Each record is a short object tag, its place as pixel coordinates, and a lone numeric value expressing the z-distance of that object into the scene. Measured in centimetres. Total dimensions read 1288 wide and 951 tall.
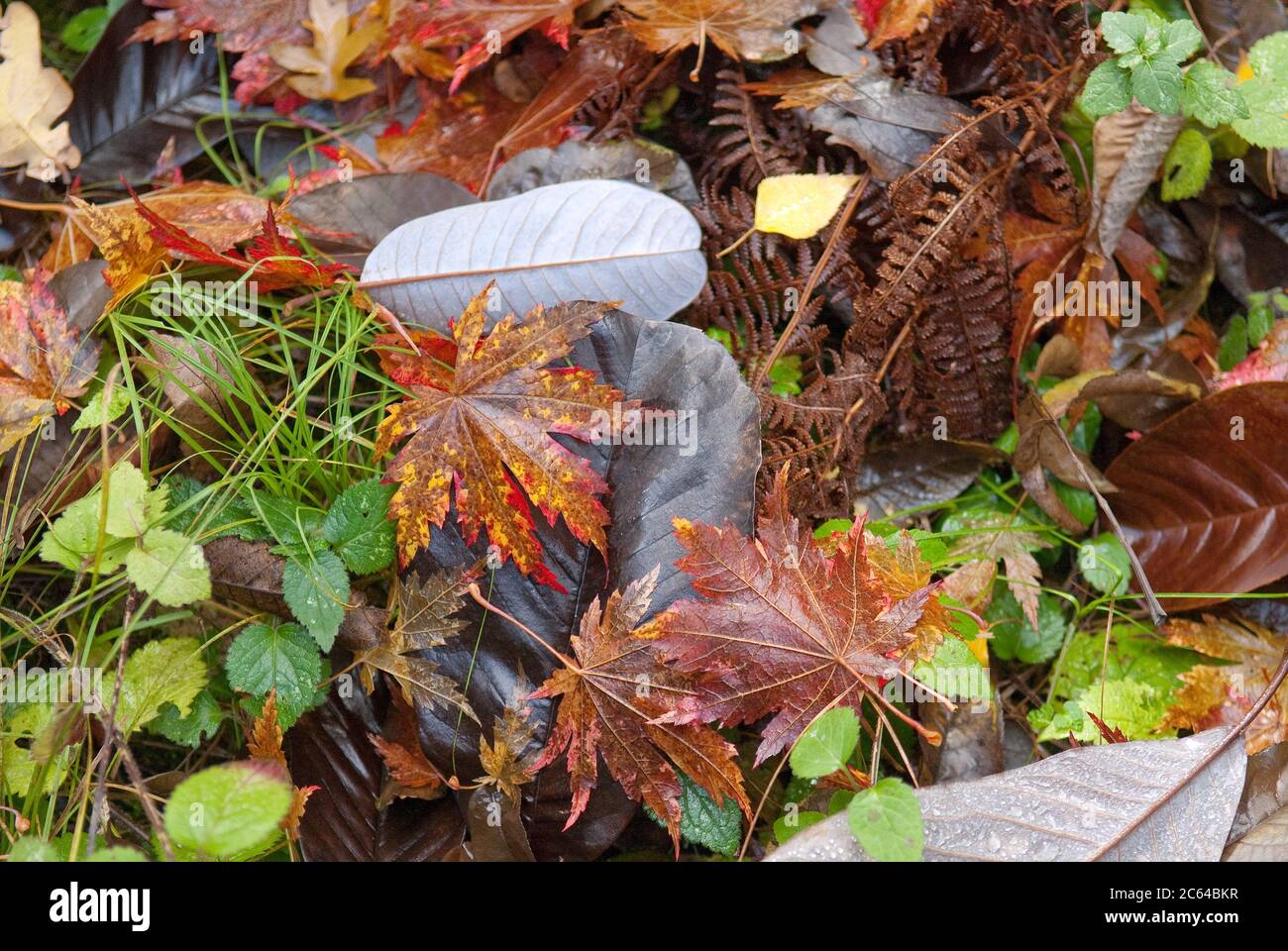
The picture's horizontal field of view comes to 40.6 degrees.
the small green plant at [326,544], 63
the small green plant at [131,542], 61
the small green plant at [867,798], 58
